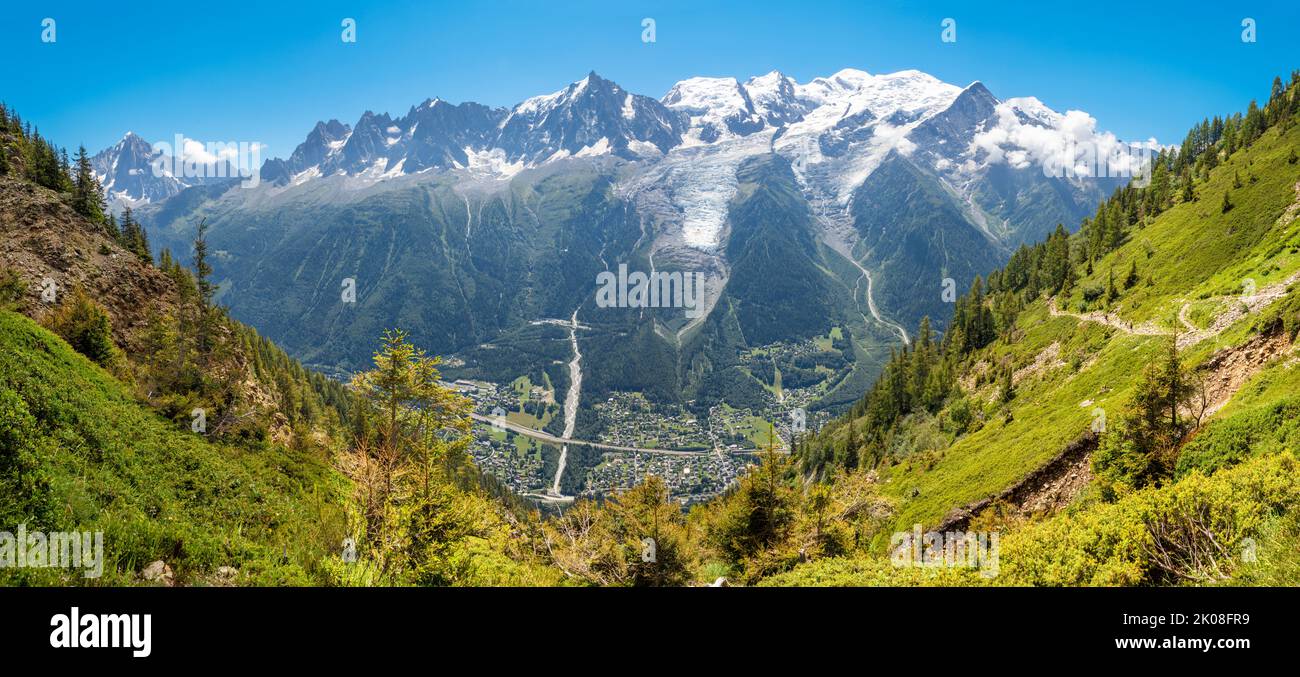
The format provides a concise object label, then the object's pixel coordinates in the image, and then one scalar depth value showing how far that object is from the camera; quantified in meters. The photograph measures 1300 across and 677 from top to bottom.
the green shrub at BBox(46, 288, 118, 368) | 32.00
